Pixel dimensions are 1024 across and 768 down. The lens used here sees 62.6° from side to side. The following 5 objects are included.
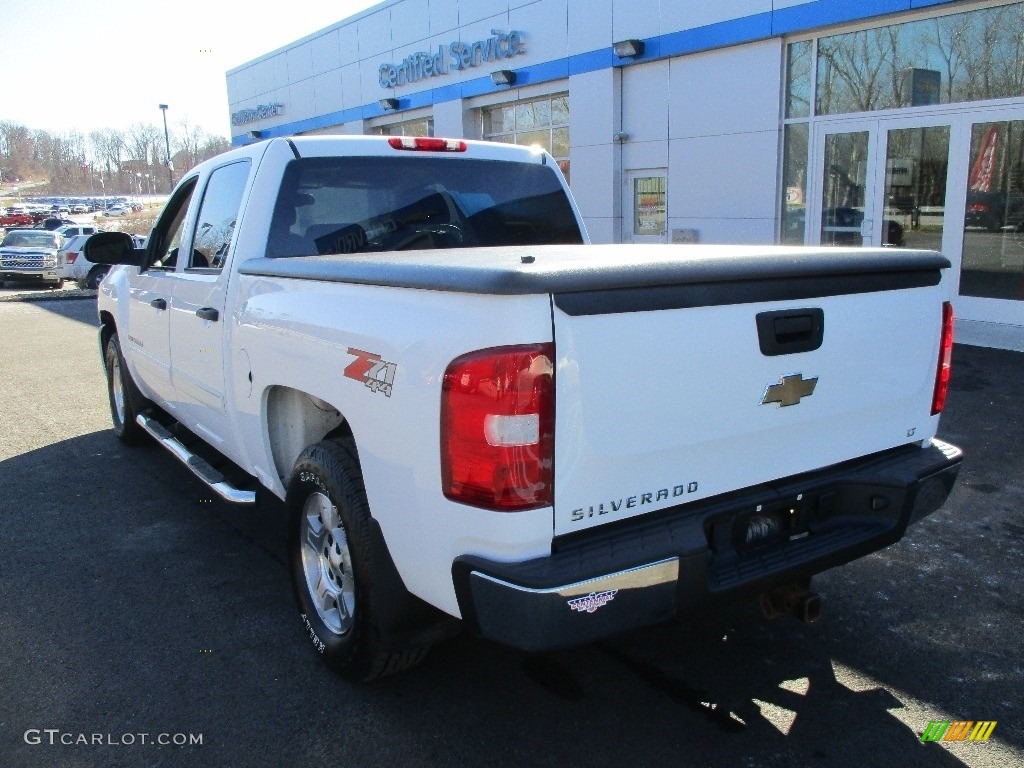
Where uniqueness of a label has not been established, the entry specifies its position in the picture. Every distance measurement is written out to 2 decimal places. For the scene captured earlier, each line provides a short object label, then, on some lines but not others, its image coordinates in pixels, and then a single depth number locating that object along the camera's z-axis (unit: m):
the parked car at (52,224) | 43.47
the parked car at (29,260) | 24.34
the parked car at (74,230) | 29.40
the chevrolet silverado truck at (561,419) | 2.29
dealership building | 9.96
